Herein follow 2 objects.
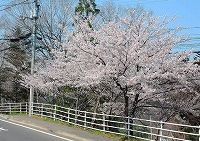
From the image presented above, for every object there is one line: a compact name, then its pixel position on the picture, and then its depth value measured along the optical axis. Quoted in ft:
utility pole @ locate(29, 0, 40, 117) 111.90
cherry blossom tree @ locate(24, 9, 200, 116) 71.41
